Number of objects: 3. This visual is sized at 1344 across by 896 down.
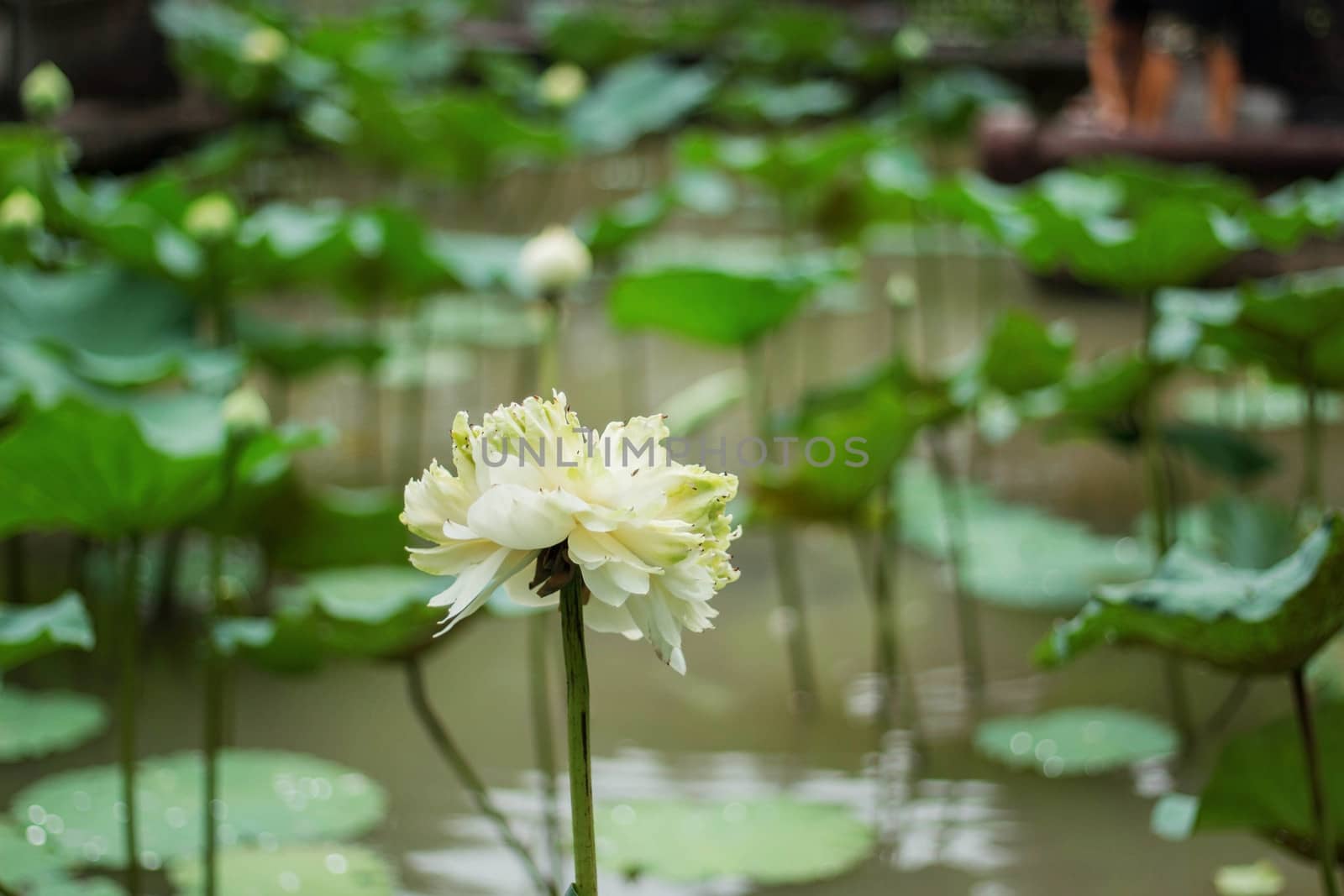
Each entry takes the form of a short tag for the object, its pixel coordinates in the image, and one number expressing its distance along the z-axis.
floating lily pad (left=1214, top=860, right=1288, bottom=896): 3.70
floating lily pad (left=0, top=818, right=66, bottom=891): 3.66
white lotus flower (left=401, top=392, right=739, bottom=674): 2.61
